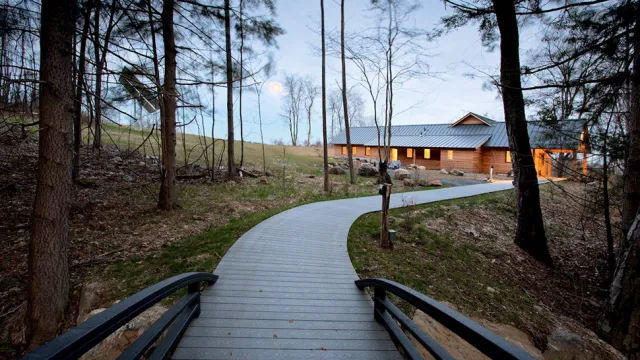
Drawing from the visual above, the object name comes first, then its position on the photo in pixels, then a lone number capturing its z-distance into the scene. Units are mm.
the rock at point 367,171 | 20062
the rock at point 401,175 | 19153
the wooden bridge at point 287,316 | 2008
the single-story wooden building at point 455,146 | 25688
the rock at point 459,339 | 3400
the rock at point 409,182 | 16939
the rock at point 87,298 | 4129
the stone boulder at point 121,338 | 3350
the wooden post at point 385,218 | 6359
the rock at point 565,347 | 3961
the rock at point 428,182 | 17156
